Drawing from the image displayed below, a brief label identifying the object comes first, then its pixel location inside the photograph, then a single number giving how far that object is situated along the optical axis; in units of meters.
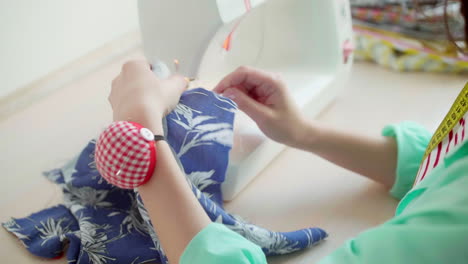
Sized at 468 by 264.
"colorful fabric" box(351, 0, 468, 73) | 1.00
